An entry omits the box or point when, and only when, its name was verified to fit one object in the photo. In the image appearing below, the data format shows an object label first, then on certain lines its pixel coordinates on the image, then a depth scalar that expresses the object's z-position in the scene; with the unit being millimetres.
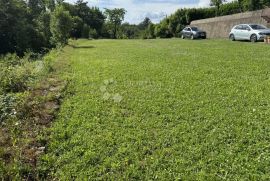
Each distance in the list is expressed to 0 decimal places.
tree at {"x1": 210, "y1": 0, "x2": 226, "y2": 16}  26929
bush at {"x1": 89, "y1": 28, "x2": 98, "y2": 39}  39669
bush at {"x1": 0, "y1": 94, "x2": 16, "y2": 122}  4071
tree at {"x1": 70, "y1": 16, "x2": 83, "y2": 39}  38238
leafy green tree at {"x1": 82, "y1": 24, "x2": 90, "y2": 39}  38187
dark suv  19486
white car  13688
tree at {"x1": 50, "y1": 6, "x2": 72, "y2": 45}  19360
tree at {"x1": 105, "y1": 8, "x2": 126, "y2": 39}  48383
